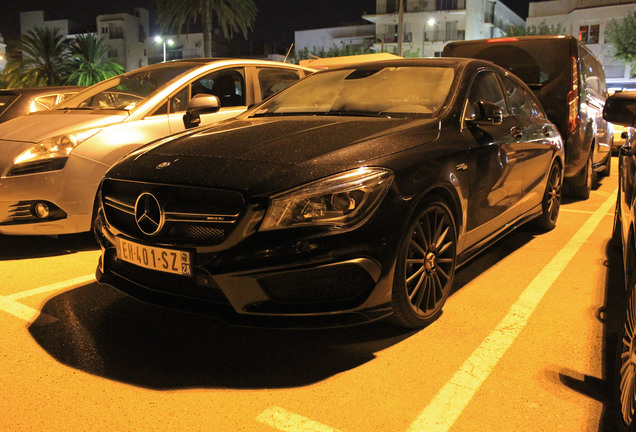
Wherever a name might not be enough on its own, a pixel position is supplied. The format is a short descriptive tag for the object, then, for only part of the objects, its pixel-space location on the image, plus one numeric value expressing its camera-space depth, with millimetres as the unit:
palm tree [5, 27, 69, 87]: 42188
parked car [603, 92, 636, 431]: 1914
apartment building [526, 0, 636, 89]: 44781
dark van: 6625
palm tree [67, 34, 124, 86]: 46719
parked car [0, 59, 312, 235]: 4414
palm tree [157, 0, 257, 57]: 33281
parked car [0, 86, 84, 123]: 6551
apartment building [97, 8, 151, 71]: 80062
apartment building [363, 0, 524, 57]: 59500
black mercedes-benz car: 2494
